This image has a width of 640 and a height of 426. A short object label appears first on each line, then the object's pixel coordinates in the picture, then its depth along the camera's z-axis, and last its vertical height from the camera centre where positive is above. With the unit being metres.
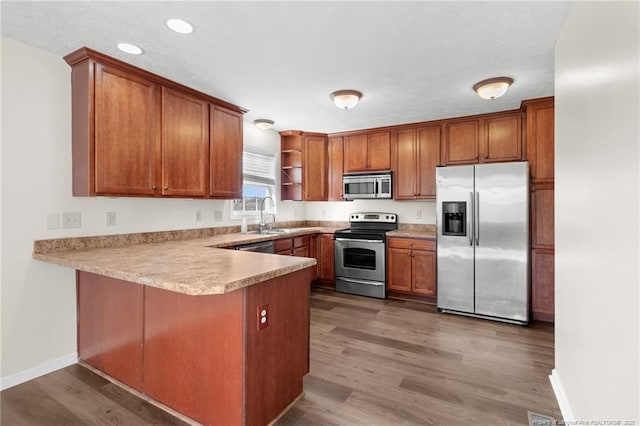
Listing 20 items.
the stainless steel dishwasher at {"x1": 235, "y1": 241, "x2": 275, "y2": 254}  3.39 -0.39
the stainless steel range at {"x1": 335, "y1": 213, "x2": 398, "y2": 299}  4.32 -0.71
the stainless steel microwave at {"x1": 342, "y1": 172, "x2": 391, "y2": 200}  4.57 +0.41
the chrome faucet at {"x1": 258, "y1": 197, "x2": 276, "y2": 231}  4.48 -0.06
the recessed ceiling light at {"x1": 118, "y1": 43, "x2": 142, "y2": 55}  2.25 +1.23
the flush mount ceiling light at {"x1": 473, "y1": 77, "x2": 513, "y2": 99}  2.84 +1.18
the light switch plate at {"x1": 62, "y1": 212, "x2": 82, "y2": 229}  2.45 -0.05
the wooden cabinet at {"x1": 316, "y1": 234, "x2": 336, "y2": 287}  4.75 -0.71
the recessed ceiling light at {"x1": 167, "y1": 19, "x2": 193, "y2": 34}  1.96 +1.22
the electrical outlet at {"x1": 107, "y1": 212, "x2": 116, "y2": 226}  2.72 -0.04
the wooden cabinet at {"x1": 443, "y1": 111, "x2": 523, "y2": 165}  3.78 +0.93
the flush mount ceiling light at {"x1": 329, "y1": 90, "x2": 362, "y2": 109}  3.13 +1.18
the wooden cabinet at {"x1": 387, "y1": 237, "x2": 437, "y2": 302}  4.05 -0.73
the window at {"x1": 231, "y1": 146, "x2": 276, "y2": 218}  4.40 +0.48
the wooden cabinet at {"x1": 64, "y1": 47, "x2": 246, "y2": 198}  2.36 +0.71
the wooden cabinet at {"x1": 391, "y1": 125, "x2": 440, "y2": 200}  4.29 +0.73
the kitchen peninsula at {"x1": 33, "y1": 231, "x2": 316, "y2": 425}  1.62 -0.69
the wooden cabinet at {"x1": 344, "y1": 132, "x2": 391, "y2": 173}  4.63 +0.94
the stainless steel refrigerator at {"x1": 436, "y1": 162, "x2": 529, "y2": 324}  3.36 -0.32
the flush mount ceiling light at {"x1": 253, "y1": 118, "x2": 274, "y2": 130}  4.18 +1.24
